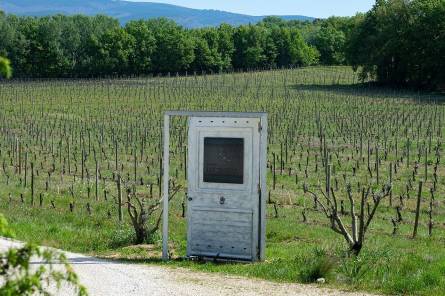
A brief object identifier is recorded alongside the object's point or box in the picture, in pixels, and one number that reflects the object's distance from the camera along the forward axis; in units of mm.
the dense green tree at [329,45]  129625
